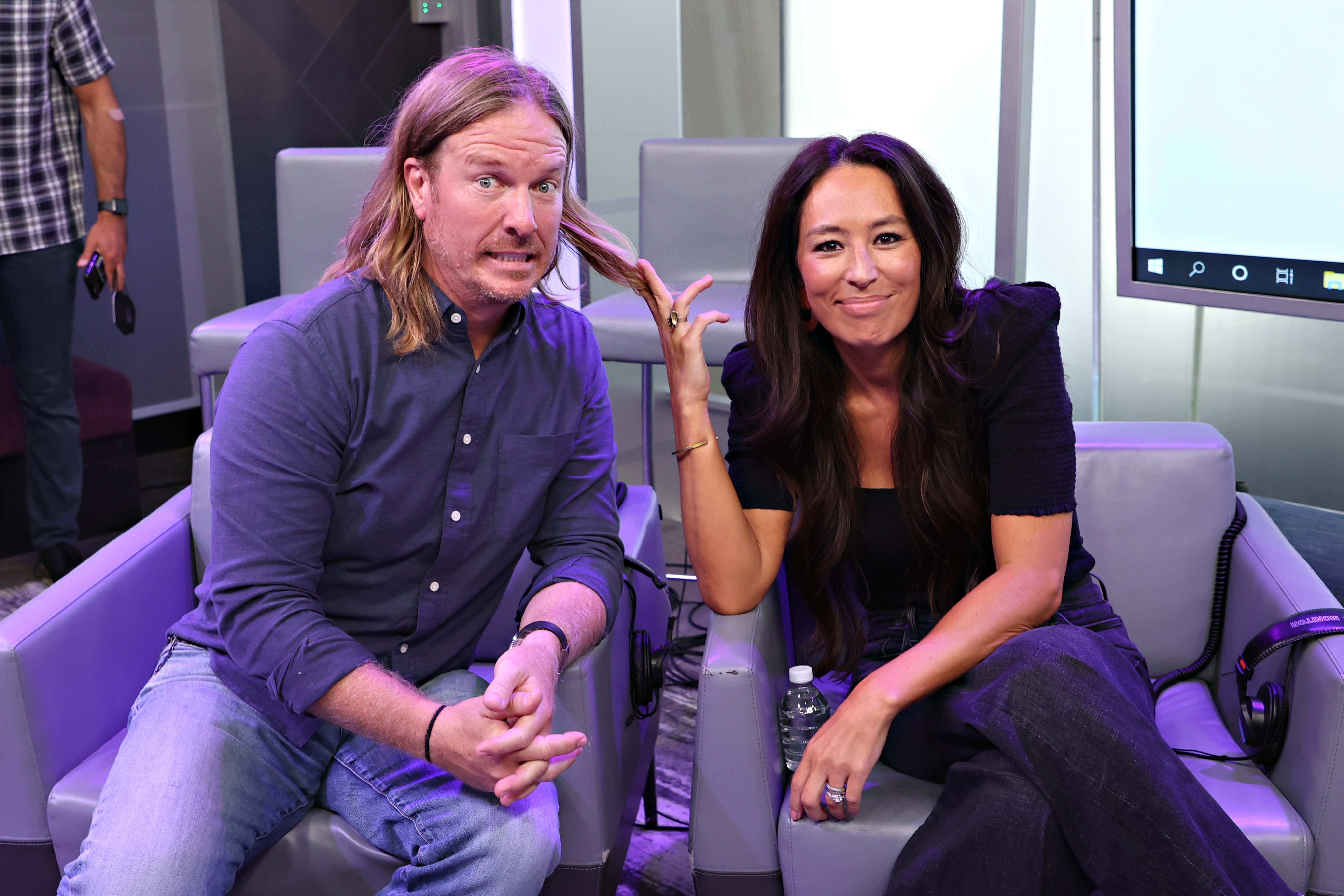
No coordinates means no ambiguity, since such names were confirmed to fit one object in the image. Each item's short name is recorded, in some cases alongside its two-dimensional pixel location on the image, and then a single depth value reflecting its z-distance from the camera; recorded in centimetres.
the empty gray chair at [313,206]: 338
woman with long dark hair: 148
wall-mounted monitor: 233
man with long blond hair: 149
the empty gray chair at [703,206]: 323
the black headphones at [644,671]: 183
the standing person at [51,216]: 344
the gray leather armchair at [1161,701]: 155
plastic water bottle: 170
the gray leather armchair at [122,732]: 159
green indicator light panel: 459
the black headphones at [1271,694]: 162
